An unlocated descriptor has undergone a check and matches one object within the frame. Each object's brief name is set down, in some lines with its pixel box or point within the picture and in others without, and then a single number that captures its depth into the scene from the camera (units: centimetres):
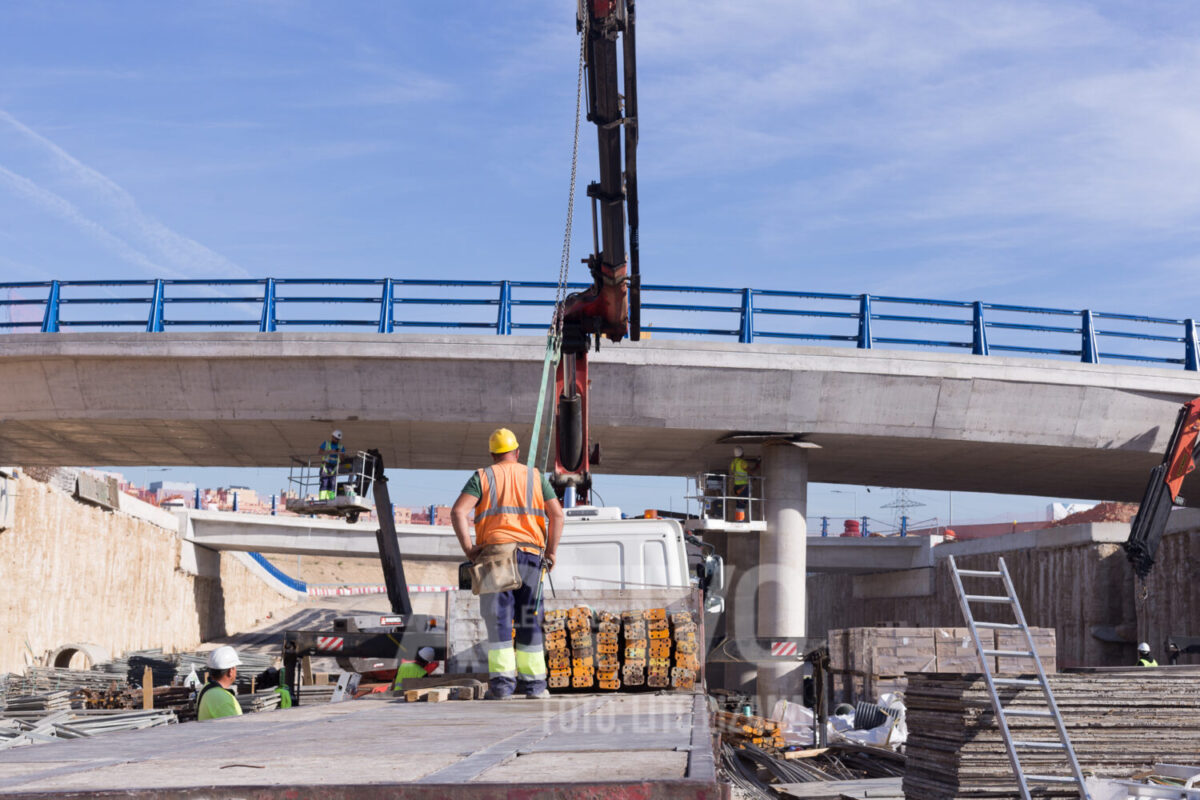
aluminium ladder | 829
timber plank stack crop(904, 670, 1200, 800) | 908
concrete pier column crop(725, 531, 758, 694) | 2567
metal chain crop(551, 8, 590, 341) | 1421
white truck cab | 1168
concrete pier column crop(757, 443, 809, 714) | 2400
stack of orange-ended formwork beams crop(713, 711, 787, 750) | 1449
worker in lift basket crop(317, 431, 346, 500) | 2178
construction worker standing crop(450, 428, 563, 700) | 734
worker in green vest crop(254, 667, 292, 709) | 1730
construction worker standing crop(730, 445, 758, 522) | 2478
